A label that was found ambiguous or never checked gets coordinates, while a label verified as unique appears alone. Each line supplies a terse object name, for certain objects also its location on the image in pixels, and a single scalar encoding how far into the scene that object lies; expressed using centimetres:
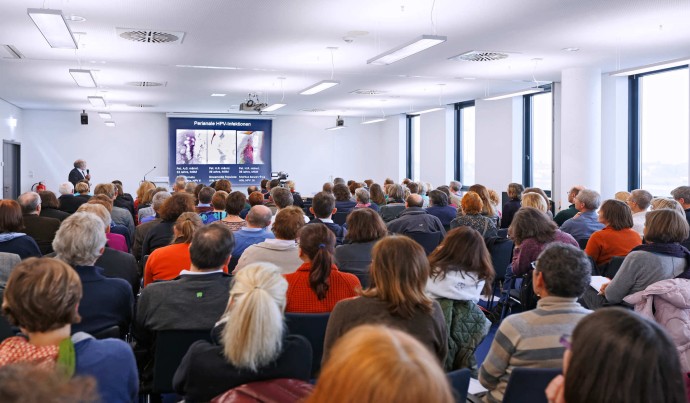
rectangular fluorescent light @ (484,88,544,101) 1069
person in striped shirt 224
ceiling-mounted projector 1253
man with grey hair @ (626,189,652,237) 604
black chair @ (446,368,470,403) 198
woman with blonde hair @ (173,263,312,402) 190
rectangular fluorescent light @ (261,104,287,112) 1271
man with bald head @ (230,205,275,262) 471
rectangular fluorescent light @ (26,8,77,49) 477
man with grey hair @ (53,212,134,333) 279
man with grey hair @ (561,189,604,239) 563
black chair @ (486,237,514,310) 526
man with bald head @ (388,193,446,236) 592
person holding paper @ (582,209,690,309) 354
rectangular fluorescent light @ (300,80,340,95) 886
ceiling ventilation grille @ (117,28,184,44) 709
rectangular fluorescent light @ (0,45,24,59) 705
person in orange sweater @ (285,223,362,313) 302
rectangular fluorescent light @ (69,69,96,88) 776
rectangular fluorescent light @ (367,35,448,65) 574
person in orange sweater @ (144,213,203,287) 382
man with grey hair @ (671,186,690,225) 603
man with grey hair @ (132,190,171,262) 527
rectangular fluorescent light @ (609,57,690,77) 750
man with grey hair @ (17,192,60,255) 532
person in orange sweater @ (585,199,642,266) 467
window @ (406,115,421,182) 1833
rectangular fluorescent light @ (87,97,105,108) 1153
